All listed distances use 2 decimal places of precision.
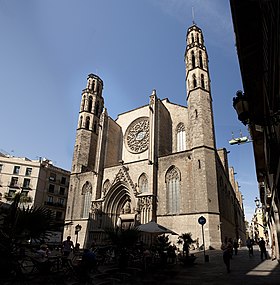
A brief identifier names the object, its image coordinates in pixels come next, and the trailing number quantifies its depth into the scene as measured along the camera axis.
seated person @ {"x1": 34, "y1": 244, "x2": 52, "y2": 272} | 6.14
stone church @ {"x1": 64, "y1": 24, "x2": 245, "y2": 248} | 19.53
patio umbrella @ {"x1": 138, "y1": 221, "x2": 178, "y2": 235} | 12.11
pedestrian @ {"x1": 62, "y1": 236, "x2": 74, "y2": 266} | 9.55
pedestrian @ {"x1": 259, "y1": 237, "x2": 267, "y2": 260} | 12.39
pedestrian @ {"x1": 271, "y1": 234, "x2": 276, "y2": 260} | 12.12
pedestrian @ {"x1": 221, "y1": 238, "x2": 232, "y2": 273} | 8.21
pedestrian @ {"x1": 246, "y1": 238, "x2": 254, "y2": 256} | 14.06
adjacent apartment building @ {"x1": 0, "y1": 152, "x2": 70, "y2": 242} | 34.12
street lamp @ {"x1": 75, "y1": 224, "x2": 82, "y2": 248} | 24.50
